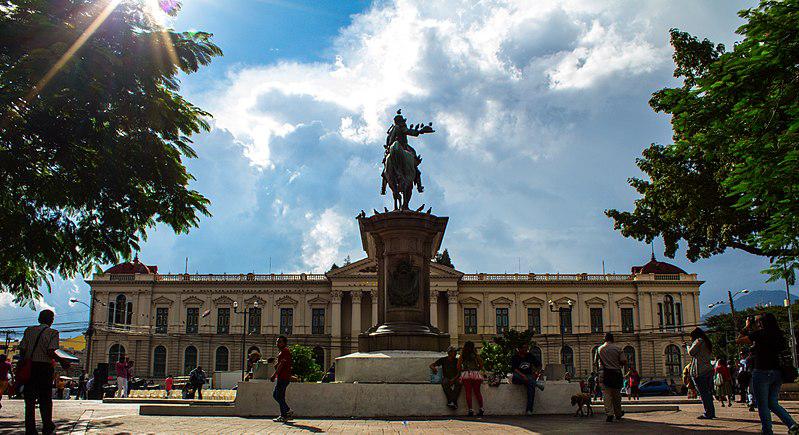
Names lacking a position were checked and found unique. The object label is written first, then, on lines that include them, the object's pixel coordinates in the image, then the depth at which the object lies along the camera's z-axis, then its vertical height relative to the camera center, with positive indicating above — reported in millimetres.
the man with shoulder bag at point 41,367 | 8445 -233
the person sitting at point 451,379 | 11711 -529
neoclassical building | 69188 +3411
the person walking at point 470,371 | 11609 -396
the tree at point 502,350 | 36591 -179
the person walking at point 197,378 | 25109 -1097
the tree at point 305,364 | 29750 -759
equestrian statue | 15469 +4051
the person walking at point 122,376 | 24625 -1019
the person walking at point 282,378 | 10906 -477
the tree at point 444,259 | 86081 +10686
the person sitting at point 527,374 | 11906 -457
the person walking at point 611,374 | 10859 -428
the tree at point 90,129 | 10766 +3623
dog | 11728 -894
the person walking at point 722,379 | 17016 -788
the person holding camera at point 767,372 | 8141 -296
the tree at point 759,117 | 8750 +3157
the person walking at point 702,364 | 11773 -289
